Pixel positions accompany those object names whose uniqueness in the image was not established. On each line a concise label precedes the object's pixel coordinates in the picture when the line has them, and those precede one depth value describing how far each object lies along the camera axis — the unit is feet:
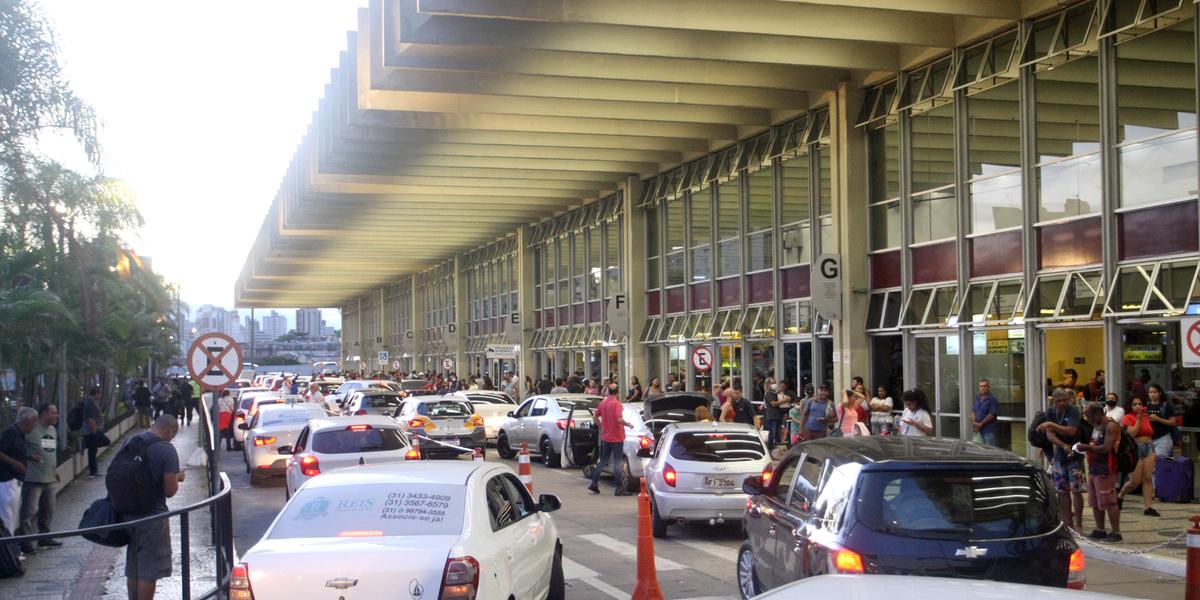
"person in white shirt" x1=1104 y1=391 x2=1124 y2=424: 54.63
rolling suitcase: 54.44
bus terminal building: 59.16
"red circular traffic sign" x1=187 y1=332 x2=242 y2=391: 52.16
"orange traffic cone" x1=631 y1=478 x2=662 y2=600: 31.42
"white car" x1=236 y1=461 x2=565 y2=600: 22.53
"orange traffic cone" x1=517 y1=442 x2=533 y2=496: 44.66
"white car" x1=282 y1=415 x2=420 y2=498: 52.95
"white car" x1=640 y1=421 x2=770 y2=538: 47.21
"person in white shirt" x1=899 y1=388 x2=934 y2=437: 58.23
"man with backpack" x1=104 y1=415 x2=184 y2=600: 31.78
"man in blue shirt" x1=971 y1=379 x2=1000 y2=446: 59.21
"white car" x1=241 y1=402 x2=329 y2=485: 71.36
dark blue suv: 23.71
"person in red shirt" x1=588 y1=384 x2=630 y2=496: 61.52
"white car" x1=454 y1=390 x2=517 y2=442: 95.91
